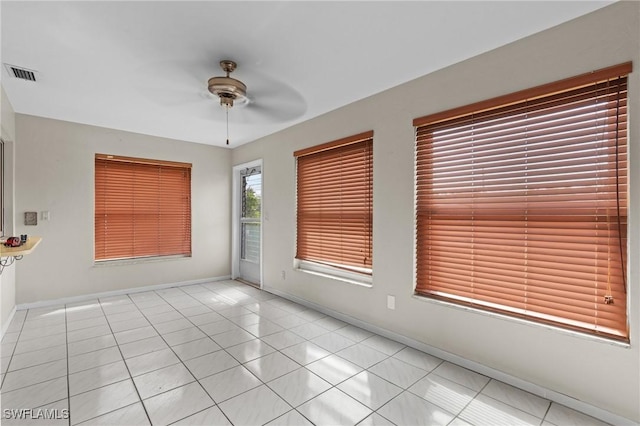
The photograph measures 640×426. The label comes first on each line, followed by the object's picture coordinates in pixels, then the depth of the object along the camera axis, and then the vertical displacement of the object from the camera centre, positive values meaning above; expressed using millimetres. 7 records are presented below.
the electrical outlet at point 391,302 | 2994 -886
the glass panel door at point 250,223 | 5320 -161
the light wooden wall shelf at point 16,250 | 2050 -247
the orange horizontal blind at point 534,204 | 1866 +67
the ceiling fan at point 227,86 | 2523 +1102
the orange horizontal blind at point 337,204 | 3391 +119
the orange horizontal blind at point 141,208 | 4516 +107
